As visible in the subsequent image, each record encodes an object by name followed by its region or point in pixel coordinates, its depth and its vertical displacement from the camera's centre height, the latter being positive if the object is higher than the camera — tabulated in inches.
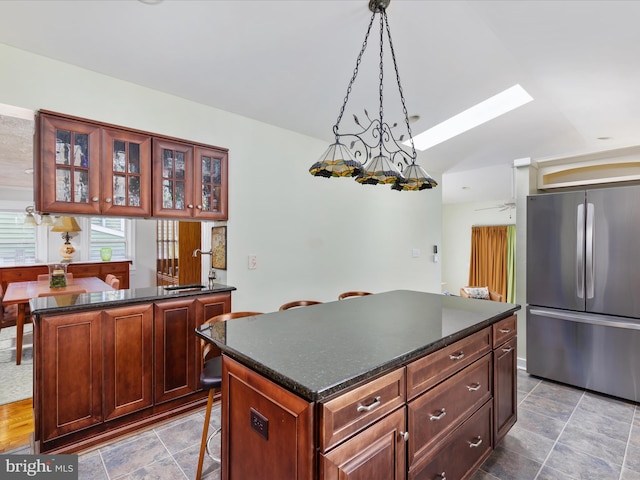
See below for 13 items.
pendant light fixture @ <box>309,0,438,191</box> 73.0 +16.7
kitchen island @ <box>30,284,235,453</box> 76.3 -33.3
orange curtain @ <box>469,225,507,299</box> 315.0 -18.8
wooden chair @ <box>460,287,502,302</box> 192.6 -35.6
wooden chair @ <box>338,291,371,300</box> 121.5 -21.3
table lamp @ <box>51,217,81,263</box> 168.2 +4.8
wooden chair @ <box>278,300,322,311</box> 99.8 -21.1
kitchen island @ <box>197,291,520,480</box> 40.8 -23.6
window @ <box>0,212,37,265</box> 217.8 -2.1
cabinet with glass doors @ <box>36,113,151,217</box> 80.1 +18.4
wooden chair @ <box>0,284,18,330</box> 159.9 -37.6
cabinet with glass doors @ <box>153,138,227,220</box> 98.7 +18.6
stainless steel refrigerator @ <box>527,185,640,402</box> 111.7 -18.2
